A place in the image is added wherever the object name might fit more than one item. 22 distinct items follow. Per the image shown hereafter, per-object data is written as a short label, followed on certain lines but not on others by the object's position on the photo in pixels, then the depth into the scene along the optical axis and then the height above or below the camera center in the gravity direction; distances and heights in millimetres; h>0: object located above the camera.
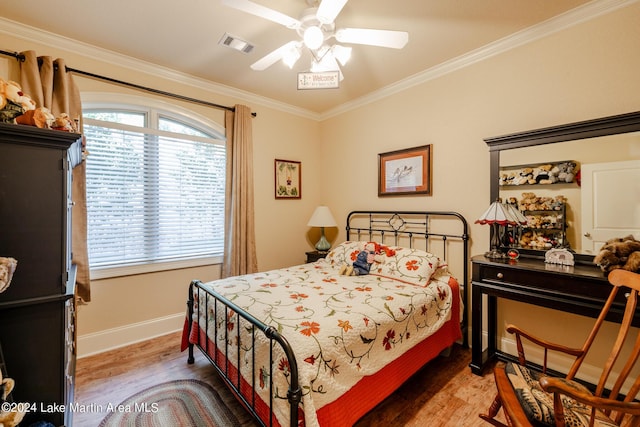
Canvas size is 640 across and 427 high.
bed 1338 -686
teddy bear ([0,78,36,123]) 1183 +476
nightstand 3568 -567
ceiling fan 1539 +1112
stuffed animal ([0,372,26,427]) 1024 -759
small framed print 3738 +449
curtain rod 2127 +1207
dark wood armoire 1172 -232
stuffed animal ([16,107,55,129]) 1208 +405
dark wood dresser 1664 -519
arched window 2564 +232
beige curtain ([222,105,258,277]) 3203 +133
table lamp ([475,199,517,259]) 2111 -55
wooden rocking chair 976 -805
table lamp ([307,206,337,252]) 3580 -123
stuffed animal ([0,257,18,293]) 1003 -219
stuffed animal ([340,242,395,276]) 2652 -471
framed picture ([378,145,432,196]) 2934 +450
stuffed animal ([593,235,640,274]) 1557 -252
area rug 1696 -1282
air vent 2268 +1417
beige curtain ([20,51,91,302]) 2125 +888
